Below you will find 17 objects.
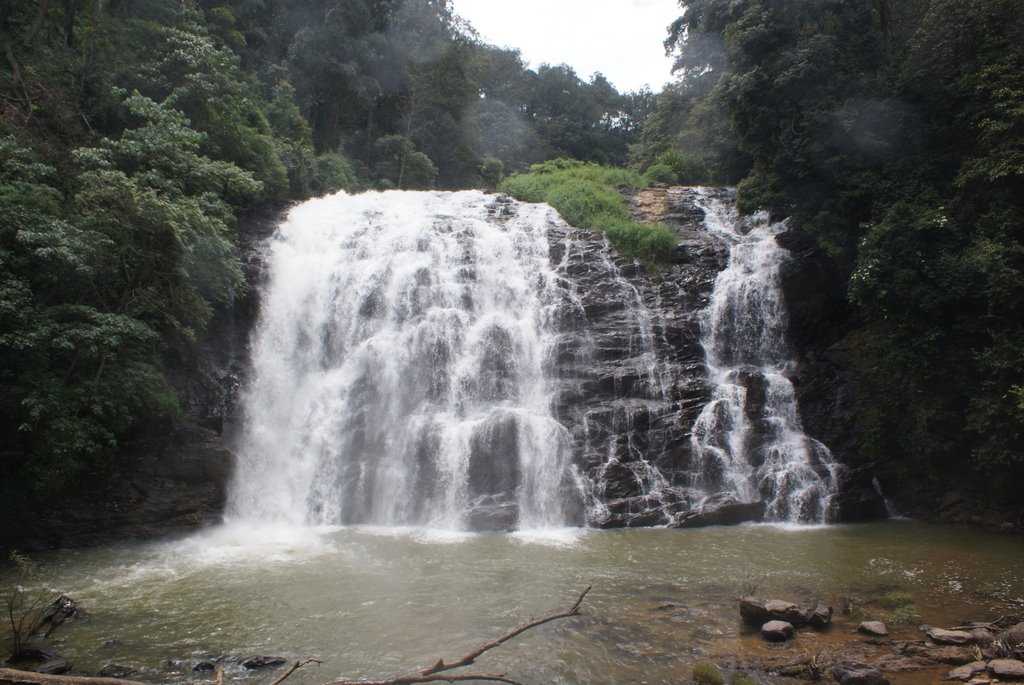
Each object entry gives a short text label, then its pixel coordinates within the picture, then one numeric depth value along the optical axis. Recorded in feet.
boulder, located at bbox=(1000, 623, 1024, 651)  22.12
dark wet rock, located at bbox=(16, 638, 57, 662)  22.63
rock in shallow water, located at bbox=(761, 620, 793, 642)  23.98
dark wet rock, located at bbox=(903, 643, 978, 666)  22.22
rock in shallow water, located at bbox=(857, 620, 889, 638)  24.30
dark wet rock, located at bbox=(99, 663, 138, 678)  21.53
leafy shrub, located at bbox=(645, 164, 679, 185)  90.27
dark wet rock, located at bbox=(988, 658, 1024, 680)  20.27
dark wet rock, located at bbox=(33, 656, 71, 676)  21.38
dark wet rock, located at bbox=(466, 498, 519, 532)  43.45
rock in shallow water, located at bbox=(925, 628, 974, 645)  23.53
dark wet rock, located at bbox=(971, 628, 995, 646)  23.34
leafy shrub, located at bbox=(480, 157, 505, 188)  119.44
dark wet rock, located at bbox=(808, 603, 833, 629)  25.18
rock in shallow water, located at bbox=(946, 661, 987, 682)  20.81
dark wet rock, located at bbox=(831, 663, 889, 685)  20.48
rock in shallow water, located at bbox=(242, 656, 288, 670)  22.61
